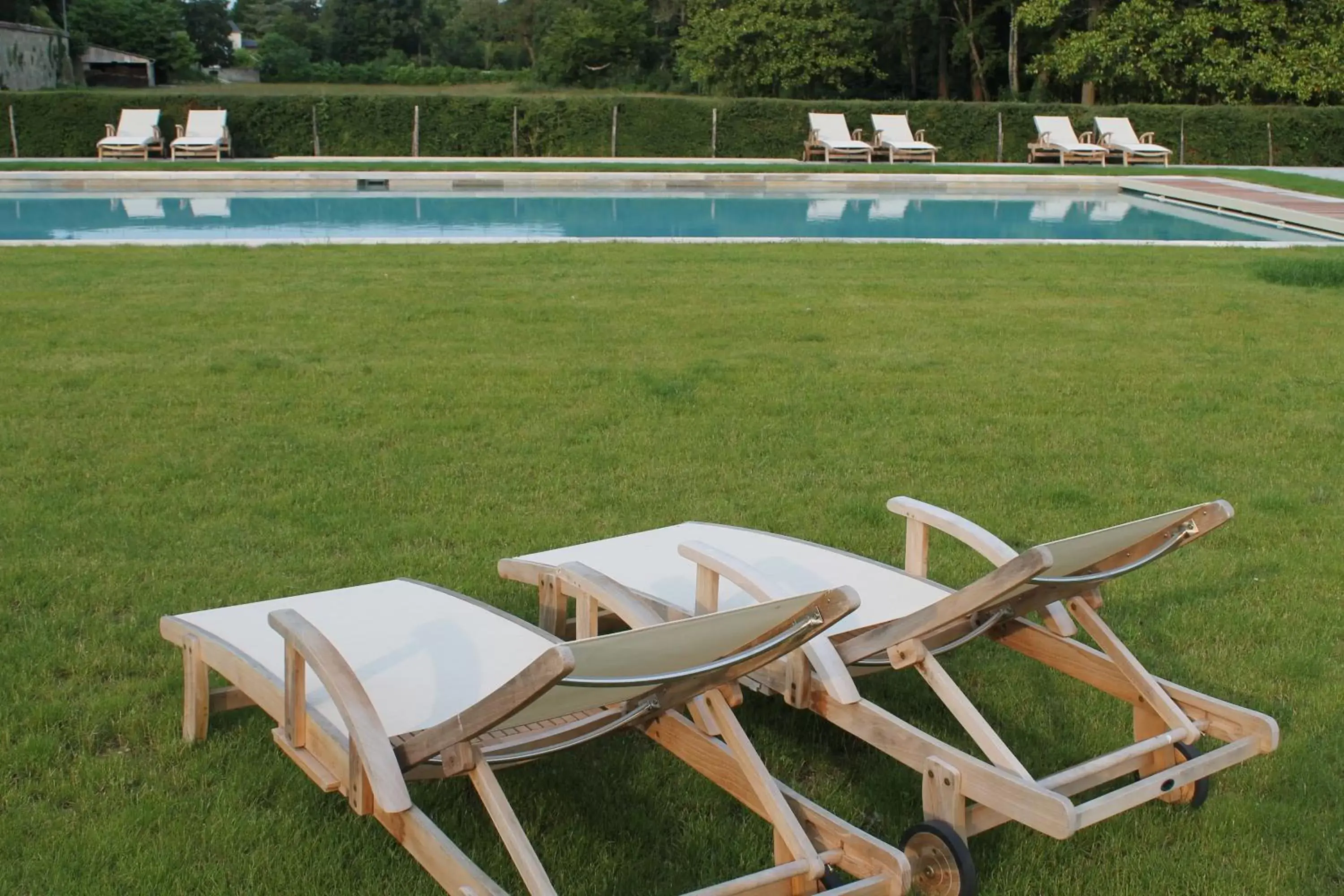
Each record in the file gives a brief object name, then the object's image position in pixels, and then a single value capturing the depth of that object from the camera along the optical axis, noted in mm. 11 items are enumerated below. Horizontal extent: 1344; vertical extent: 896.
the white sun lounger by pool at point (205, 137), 22094
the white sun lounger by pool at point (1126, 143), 23891
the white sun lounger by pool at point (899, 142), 23672
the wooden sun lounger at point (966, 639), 2484
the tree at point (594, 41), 43969
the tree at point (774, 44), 29344
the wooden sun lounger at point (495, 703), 2213
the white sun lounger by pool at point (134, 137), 21766
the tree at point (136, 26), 54062
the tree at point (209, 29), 63219
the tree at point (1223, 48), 25734
